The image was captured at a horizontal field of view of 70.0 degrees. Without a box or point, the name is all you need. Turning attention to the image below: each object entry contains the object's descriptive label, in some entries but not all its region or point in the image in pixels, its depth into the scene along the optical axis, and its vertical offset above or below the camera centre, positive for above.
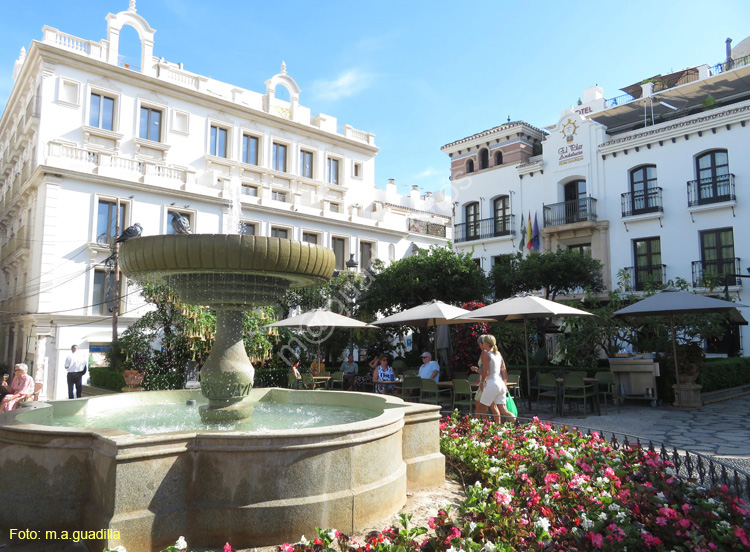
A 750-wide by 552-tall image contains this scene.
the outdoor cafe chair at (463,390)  9.94 -1.09
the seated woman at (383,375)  12.91 -1.06
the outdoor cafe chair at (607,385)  11.18 -1.20
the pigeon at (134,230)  7.85 +1.50
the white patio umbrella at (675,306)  11.55 +0.57
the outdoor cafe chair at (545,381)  11.01 -1.02
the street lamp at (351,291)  21.55 +1.64
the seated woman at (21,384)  9.00 -0.90
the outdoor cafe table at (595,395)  10.82 -1.28
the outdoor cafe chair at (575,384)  10.34 -1.01
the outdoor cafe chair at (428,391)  10.70 -1.19
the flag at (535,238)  27.22 +4.75
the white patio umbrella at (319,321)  14.06 +0.27
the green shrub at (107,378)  15.24 -1.43
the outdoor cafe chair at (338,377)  14.57 -1.27
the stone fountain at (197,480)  3.83 -1.13
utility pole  19.12 +2.32
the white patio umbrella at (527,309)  11.05 +0.47
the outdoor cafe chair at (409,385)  11.47 -1.16
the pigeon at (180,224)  5.89 +1.18
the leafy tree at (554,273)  23.03 +2.52
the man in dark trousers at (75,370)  14.45 -1.06
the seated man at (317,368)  15.92 -1.09
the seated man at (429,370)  11.27 -0.82
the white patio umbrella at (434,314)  12.20 +0.40
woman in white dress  7.45 -0.71
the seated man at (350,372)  15.03 -1.19
